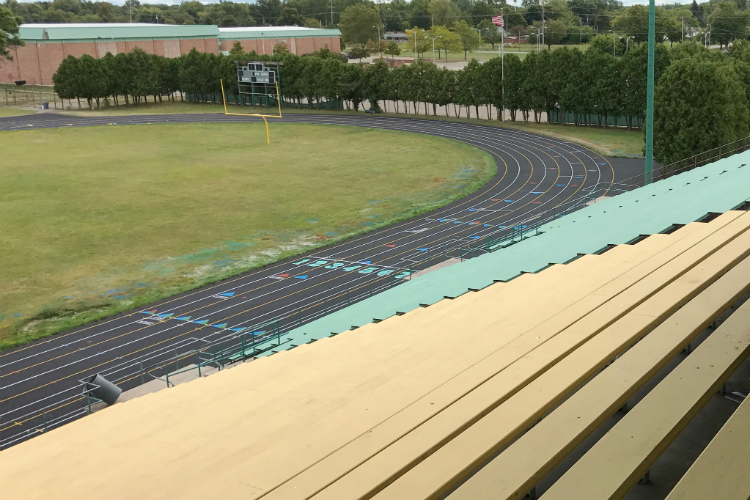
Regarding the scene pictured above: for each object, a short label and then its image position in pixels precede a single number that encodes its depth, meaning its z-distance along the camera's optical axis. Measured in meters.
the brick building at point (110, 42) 110.12
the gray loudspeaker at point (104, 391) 18.11
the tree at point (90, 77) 90.94
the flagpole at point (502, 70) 68.81
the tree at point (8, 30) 97.62
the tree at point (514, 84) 68.88
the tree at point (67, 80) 90.81
